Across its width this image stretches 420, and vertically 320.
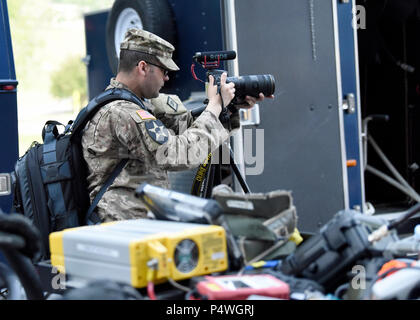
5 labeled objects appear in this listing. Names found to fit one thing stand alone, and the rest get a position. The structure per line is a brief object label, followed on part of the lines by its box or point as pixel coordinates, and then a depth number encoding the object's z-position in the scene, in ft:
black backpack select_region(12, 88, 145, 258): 19.54
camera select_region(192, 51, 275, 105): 20.26
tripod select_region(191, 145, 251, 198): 23.50
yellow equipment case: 11.88
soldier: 19.11
